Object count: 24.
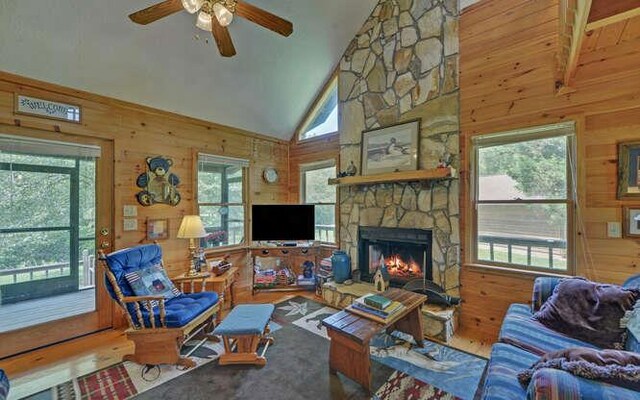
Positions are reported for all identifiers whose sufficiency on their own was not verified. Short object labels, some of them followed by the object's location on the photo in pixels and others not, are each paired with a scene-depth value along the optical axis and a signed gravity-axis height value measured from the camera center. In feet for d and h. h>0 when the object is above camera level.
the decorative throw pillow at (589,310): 5.85 -2.55
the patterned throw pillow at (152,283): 8.42 -2.57
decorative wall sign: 8.75 +3.28
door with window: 8.64 -1.08
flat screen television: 14.26 -0.99
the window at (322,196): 15.02 +0.38
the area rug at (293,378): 6.66 -4.66
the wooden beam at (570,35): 5.46 +3.84
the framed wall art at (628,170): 7.24 +0.80
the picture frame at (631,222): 7.24 -0.59
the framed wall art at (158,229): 11.39 -1.03
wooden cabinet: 14.47 -3.55
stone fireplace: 10.41 +3.78
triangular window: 15.17 +5.05
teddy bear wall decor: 11.27 +0.89
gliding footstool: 7.56 -3.62
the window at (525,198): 8.43 +0.10
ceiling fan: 6.49 +4.76
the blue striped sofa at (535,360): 3.22 -3.04
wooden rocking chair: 7.80 -3.41
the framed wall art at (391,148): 11.27 +2.38
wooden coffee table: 6.65 -3.48
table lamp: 11.14 -1.10
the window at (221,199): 13.58 +0.26
